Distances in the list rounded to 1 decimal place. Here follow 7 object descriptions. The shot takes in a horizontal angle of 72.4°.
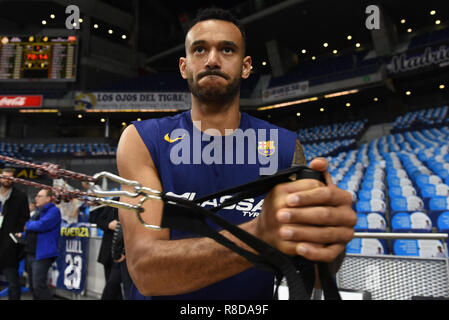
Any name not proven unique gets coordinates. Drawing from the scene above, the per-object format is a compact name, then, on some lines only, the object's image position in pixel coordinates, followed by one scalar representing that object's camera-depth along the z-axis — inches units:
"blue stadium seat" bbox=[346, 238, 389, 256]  148.7
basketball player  24.1
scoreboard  569.0
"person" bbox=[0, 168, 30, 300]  168.7
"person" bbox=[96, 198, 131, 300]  147.0
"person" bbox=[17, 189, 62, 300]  171.2
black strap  23.6
